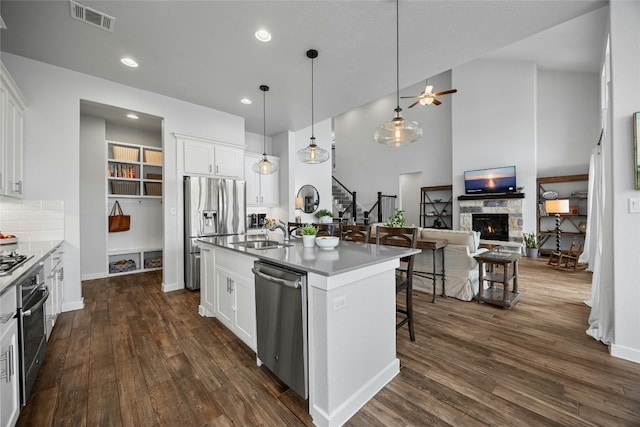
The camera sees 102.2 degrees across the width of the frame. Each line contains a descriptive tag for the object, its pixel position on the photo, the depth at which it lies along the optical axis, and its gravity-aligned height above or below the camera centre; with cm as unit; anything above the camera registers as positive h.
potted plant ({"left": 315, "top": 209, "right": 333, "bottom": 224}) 720 -10
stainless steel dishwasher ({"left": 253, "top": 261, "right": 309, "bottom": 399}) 159 -74
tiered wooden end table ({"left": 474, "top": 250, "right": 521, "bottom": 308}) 314 -89
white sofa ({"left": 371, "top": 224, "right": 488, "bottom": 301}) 344 -73
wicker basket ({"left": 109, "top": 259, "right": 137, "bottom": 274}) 491 -104
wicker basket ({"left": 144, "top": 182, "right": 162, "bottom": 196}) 516 +48
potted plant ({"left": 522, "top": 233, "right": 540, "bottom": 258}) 641 -84
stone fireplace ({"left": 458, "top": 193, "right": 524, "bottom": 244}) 674 +0
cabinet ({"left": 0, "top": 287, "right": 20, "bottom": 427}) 127 -78
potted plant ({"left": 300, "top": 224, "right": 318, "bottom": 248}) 235 -22
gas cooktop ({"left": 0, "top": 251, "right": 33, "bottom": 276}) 158 -34
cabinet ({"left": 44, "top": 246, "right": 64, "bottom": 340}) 240 -77
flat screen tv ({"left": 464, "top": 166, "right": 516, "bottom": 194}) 679 +83
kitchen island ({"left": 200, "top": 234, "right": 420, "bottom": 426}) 147 -71
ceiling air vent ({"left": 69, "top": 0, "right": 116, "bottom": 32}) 233 +185
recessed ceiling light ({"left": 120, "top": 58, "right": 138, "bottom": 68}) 316 +187
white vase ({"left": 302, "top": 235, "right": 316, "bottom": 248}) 234 -27
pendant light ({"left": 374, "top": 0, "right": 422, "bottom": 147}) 262 +82
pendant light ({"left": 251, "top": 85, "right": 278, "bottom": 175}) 391 +69
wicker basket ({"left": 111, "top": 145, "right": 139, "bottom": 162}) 482 +112
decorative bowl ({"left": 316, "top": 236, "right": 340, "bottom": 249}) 220 -26
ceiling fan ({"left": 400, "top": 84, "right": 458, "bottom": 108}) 531 +243
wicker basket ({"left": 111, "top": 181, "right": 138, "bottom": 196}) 485 +47
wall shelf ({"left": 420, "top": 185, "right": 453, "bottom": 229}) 820 +16
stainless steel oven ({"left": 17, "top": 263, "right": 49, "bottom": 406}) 151 -74
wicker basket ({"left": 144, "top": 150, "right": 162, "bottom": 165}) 519 +113
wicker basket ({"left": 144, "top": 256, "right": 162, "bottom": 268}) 536 -105
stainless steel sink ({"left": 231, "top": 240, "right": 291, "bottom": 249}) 254 -33
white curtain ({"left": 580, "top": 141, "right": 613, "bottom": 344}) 231 -84
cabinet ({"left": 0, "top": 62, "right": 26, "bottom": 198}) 235 +78
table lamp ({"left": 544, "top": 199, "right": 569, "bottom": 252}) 549 +10
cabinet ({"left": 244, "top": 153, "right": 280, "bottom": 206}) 568 +61
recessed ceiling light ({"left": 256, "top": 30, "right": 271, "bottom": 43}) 266 +185
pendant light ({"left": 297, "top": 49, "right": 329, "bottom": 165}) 342 +76
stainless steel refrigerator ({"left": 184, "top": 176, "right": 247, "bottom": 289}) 410 -2
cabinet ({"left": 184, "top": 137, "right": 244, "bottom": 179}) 439 +96
